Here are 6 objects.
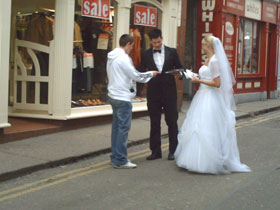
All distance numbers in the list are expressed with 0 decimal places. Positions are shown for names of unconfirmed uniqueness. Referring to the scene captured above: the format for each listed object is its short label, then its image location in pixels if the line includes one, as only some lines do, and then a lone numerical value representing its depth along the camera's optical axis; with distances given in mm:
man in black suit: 7824
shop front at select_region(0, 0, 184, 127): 9938
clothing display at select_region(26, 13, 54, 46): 10219
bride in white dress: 6840
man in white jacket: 6977
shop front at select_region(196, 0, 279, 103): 16172
